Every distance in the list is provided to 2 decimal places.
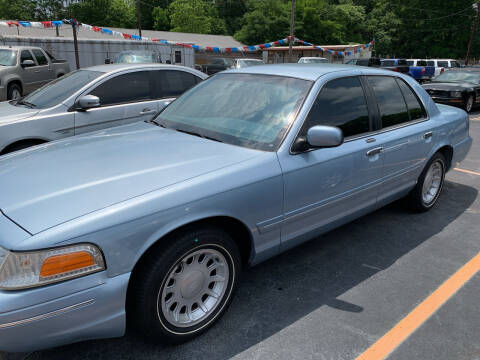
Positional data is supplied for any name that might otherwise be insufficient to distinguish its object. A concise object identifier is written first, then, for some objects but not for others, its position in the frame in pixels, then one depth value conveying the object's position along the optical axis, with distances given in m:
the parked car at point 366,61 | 26.80
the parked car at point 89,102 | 4.86
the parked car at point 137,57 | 16.44
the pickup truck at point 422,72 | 24.75
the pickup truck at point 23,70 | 11.45
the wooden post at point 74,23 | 19.56
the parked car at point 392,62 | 26.75
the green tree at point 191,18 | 63.88
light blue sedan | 1.91
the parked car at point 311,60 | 25.23
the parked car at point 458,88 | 12.38
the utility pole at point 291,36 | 26.10
